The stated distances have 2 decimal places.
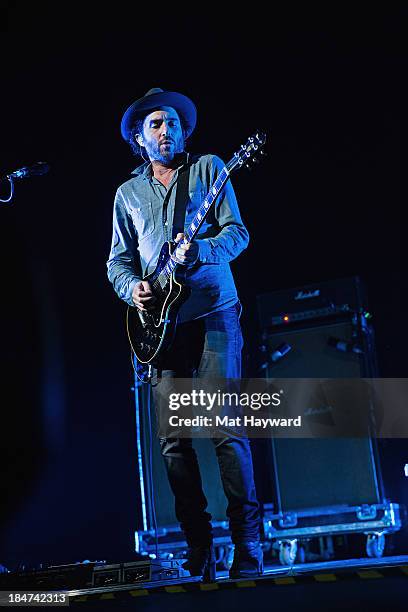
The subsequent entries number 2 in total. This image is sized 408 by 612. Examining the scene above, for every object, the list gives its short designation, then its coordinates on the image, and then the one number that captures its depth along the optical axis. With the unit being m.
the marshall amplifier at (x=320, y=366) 10.05
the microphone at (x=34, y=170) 8.74
